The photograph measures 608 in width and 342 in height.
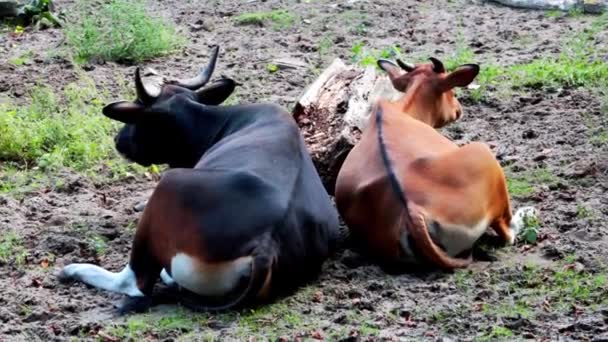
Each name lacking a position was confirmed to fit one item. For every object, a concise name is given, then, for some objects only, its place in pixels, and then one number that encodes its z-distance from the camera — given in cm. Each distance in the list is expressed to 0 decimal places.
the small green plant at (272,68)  1758
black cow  969
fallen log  1243
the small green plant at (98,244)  1165
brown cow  1029
